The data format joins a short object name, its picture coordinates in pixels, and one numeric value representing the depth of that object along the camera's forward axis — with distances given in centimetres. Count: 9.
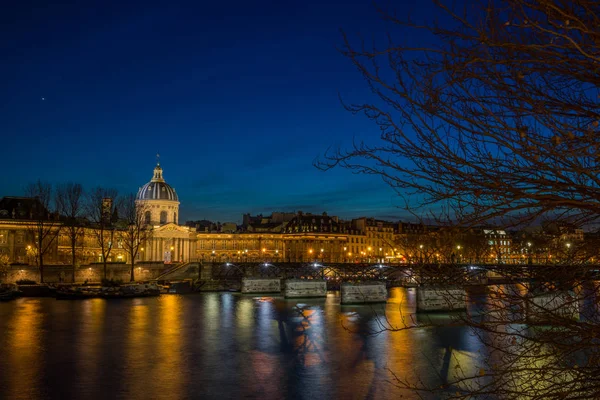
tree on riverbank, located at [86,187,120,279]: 7381
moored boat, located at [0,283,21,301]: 5428
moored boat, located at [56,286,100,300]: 5700
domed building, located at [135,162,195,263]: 12728
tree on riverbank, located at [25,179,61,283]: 6800
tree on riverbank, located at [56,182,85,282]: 7206
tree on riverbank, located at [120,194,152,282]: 7622
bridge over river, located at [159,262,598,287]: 7281
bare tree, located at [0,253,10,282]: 6925
